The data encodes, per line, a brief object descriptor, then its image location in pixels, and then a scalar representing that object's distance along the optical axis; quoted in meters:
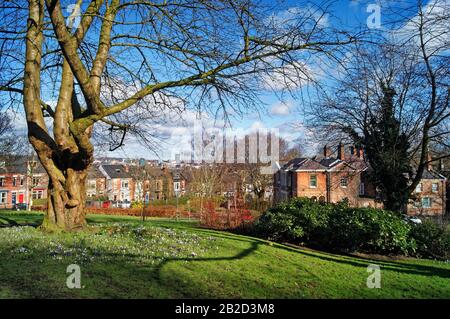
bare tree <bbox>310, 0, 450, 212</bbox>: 16.16
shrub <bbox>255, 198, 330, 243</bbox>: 11.59
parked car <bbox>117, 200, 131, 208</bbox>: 56.94
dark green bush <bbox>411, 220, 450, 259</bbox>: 11.31
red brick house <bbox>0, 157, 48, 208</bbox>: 59.72
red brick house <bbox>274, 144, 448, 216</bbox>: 40.09
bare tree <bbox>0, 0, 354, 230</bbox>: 7.32
